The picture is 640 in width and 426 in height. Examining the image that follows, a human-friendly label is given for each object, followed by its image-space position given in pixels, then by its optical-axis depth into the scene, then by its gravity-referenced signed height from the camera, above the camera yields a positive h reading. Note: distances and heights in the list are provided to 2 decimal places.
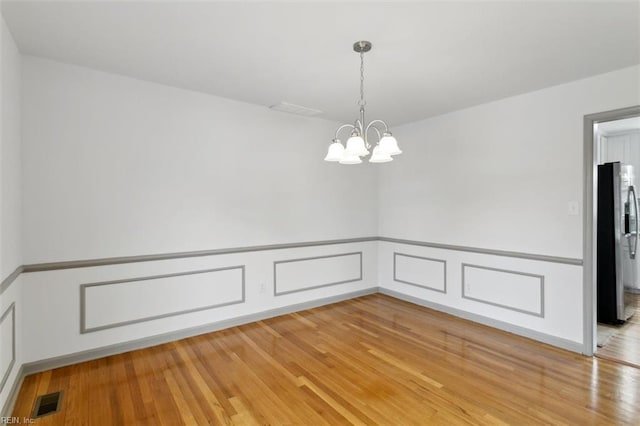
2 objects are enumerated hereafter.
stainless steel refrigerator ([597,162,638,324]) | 3.83 -0.39
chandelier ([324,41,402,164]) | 2.28 +0.45
